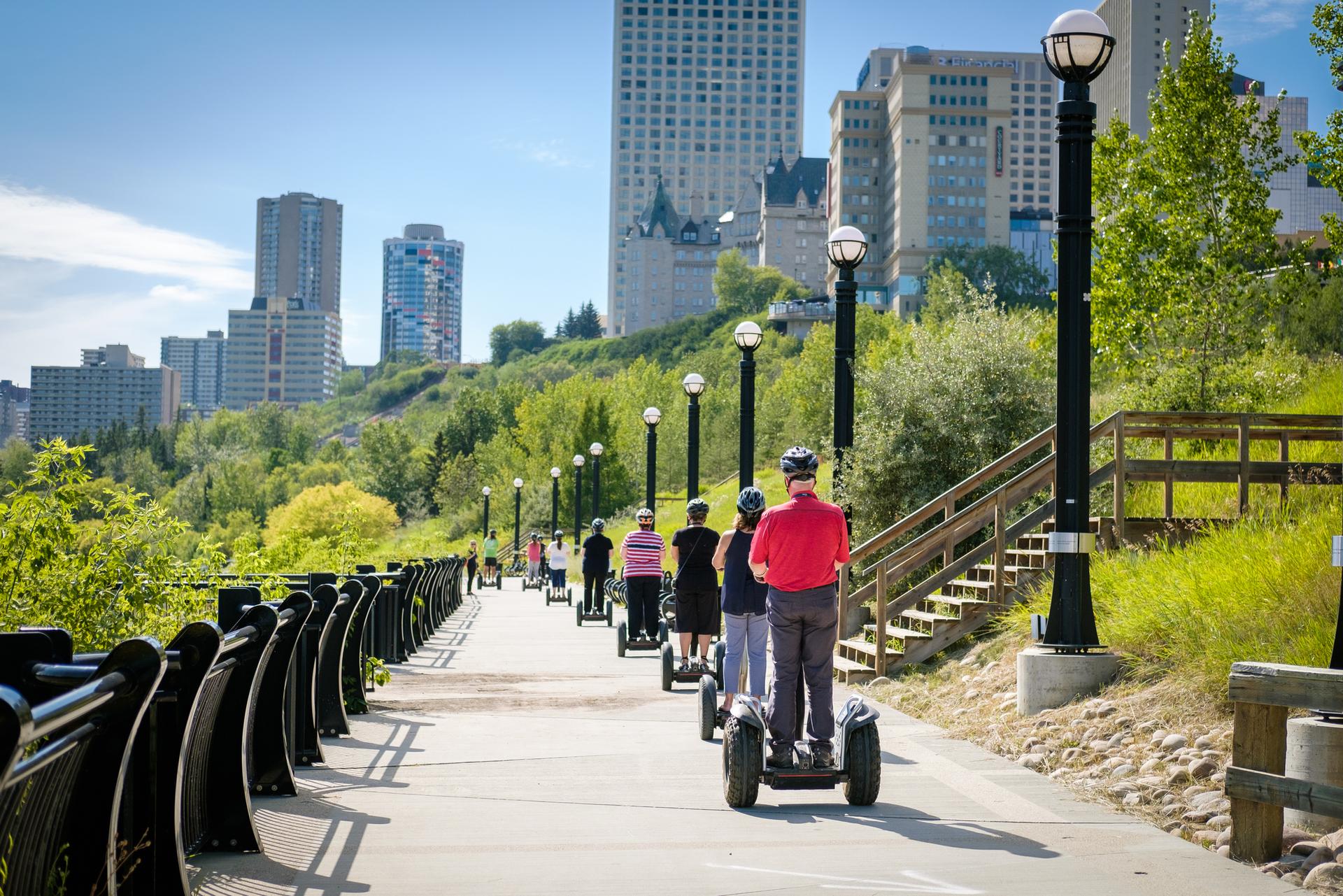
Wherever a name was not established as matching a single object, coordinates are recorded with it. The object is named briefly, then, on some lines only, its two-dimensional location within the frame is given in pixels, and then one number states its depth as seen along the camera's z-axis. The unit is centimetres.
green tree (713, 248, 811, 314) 19120
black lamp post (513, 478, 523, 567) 6078
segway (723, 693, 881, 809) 729
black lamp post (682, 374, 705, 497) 2231
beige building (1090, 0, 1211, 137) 17020
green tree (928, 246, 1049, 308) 14962
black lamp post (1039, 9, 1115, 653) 1035
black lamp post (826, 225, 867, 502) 1510
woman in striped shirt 1625
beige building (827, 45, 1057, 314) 17138
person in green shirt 4588
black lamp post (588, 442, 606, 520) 4202
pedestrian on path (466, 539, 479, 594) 4288
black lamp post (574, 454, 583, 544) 4619
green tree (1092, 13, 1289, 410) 2689
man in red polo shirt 729
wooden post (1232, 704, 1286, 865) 616
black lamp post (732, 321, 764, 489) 1814
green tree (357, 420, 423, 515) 12800
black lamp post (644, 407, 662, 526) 2893
